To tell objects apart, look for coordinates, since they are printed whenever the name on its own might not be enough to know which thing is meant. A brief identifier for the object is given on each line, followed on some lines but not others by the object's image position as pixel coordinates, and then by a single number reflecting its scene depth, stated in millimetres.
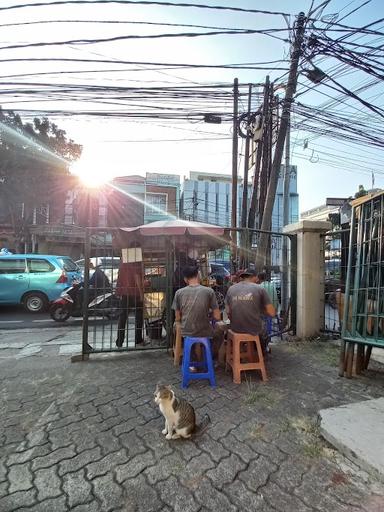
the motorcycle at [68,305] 8359
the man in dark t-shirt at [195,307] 3861
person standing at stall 5289
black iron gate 5215
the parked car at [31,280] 9789
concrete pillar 5945
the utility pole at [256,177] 8664
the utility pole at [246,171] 9688
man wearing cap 4035
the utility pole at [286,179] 11266
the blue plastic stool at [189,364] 3758
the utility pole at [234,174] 10848
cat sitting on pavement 2641
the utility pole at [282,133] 6285
